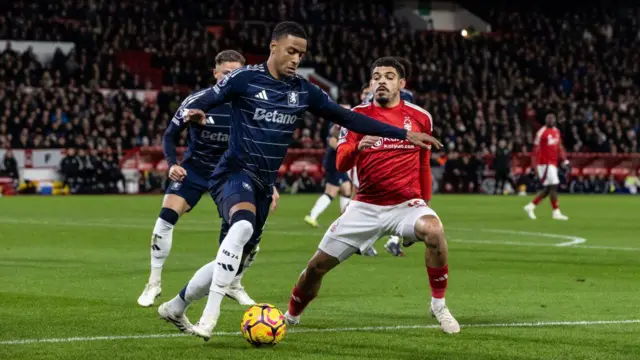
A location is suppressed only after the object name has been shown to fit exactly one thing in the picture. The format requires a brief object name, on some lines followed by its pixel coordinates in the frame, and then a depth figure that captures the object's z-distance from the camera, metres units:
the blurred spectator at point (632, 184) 46.38
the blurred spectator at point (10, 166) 37.72
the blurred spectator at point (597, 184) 46.53
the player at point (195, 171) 11.44
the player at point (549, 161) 27.48
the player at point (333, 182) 20.98
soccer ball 8.27
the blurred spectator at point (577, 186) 46.38
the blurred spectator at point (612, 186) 46.53
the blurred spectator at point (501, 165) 44.03
